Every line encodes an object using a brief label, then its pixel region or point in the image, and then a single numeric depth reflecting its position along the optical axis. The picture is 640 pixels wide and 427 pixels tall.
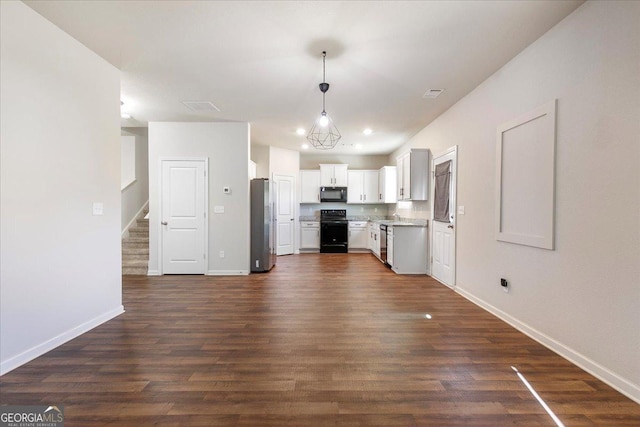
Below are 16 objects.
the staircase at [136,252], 5.06
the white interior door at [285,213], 7.12
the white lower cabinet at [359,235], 7.60
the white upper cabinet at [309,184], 7.76
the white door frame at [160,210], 4.97
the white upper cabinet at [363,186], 7.82
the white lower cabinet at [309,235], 7.62
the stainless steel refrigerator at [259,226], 5.18
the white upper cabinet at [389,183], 7.08
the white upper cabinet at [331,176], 7.71
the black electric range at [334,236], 7.49
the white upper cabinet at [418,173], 5.19
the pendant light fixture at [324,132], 5.02
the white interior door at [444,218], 4.13
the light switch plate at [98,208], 2.82
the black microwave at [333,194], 7.76
